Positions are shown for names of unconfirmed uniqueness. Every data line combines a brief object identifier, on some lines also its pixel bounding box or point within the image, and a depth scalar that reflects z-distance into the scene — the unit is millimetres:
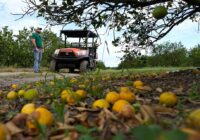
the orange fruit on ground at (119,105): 937
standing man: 7628
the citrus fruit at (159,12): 1908
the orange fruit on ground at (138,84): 1642
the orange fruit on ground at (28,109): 973
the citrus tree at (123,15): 2546
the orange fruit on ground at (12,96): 1748
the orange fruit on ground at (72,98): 1269
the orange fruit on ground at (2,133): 672
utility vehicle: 8912
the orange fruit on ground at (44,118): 833
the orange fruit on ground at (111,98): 1089
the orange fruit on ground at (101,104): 1052
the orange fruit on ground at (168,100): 1045
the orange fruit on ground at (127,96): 1139
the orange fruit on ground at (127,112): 848
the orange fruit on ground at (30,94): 1528
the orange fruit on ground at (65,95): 1309
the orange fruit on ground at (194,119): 631
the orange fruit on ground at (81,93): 1357
